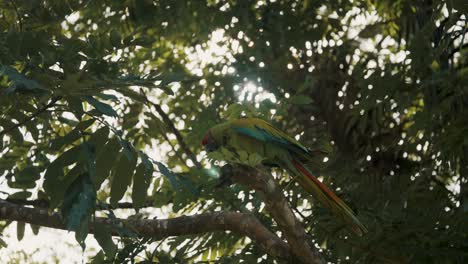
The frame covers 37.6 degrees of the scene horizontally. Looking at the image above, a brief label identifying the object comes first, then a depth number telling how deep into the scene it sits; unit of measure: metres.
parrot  3.60
